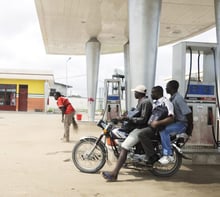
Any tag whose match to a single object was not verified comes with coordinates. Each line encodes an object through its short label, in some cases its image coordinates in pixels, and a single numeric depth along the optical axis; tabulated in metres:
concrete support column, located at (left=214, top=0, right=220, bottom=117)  8.82
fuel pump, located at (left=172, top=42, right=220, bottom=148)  8.35
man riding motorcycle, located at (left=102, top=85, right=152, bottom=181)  6.30
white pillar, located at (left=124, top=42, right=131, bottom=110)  22.15
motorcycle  6.70
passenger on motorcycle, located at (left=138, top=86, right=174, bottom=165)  6.45
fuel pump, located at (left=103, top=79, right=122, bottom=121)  18.91
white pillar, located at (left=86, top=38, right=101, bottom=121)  23.58
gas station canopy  16.28
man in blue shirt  6.53
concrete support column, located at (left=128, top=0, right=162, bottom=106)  9.06
